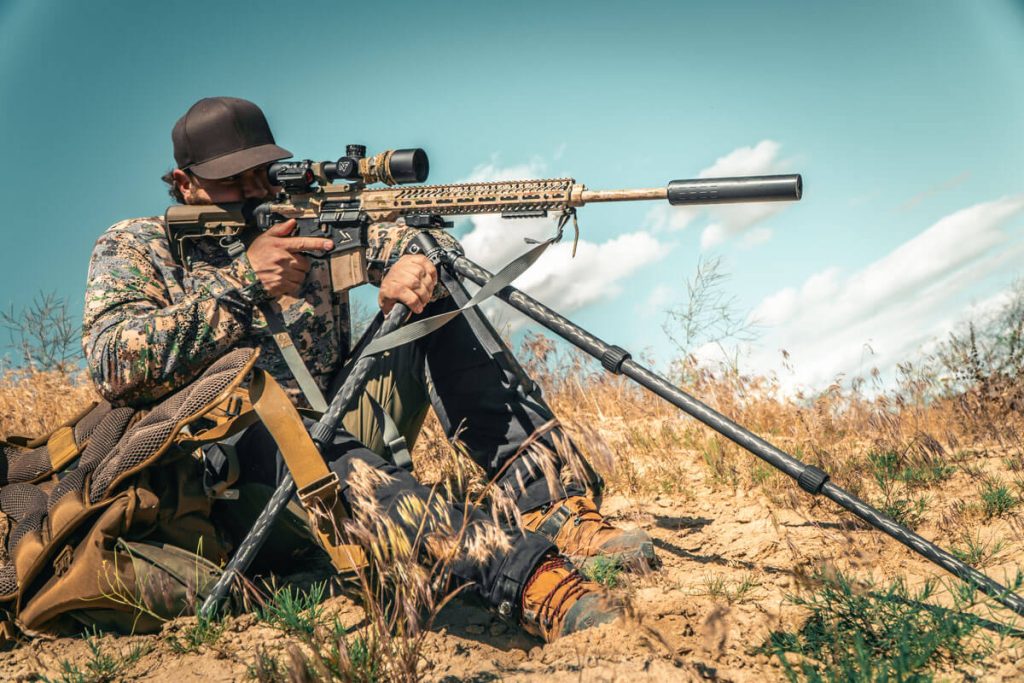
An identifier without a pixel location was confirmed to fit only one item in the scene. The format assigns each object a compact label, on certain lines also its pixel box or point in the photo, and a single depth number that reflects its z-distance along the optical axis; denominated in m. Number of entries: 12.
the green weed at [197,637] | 2.83
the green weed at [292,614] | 2.67
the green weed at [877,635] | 2.26
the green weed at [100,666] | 2.62
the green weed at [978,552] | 3.06
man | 2.90
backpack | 2.89
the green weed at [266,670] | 2.26
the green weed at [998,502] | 3.42
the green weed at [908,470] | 3.91
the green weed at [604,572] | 3.00
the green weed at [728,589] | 2.94
